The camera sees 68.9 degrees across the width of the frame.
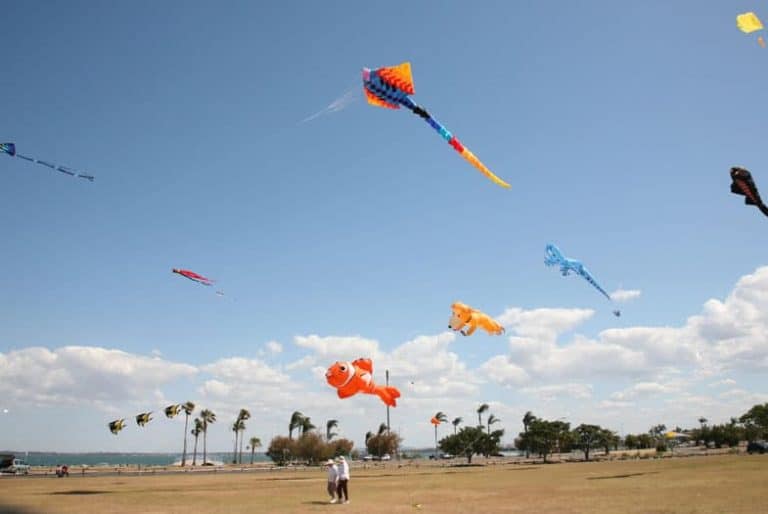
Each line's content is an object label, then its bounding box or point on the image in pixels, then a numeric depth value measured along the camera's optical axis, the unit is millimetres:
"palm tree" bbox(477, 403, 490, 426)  169125
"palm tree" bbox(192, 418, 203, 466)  140750
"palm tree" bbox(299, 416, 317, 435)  132375
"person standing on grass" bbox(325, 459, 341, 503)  23547
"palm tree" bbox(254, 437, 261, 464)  164038
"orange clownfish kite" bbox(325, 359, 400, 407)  29047
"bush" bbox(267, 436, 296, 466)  105688
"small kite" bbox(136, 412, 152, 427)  69688
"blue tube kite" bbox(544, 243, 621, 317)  33469
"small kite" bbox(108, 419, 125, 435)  65188
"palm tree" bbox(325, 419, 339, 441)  138175
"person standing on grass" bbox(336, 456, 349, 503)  23062
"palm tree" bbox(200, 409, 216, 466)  140875
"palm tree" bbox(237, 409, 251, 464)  143238
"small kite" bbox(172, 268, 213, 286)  31266
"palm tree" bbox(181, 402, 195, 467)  130962
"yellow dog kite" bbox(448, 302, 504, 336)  34656
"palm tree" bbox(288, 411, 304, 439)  130875
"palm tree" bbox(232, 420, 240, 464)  141100
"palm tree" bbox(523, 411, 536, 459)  153188
